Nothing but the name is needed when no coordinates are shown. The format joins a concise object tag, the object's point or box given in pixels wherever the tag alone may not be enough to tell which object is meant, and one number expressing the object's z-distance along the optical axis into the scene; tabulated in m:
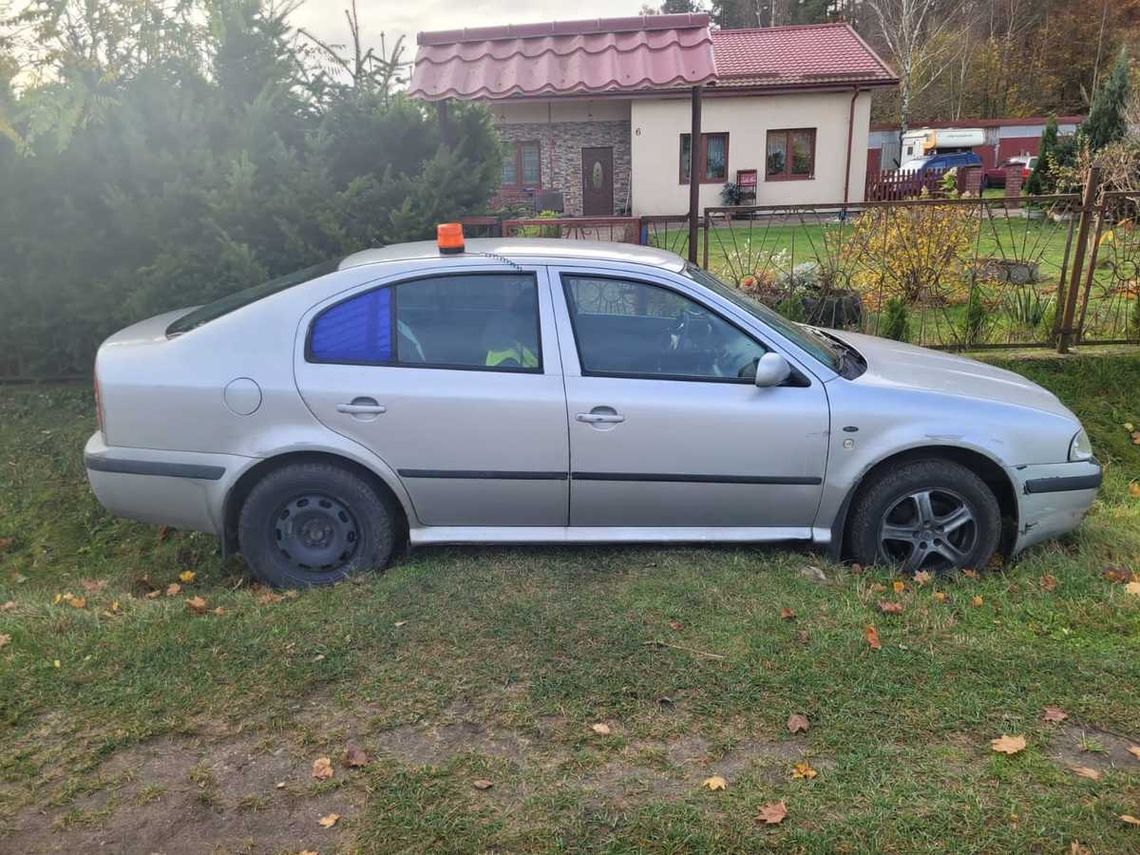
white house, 24.00
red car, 30.80
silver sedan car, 3.91
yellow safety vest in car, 3.97
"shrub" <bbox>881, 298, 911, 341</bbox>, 7.21
